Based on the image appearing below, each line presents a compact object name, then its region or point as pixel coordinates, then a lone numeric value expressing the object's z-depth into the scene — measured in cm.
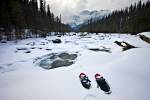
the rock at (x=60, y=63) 711
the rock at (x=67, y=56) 896
